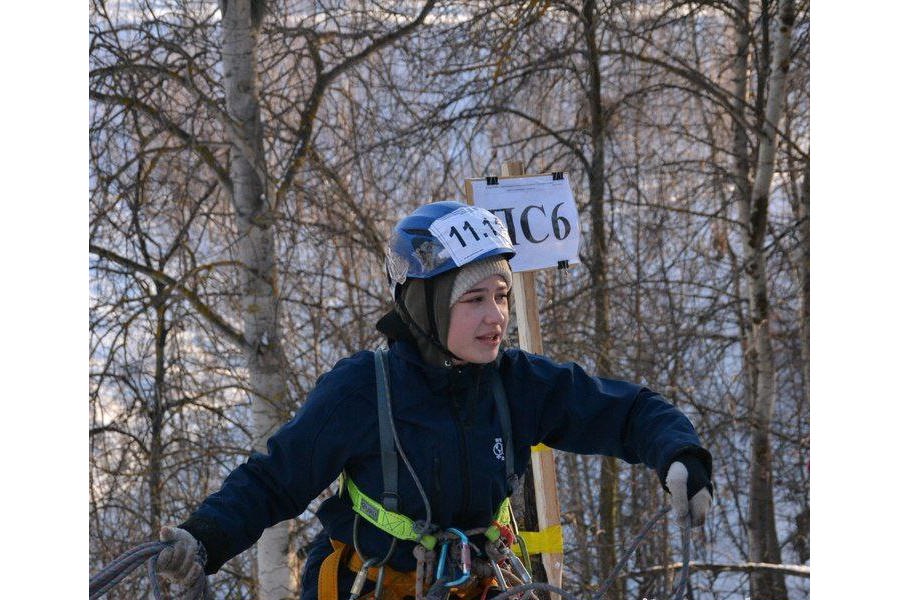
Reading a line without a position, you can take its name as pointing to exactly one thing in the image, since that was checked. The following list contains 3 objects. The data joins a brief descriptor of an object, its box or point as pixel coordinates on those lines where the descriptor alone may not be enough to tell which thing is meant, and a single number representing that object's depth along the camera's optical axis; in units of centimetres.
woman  527
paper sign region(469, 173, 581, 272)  792
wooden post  779
